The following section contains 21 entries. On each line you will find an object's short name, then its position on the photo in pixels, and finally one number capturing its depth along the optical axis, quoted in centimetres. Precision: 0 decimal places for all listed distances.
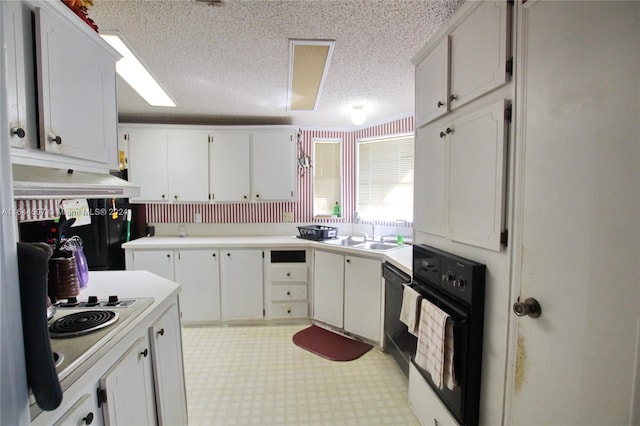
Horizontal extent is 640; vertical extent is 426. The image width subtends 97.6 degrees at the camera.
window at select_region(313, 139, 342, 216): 377
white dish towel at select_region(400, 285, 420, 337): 162
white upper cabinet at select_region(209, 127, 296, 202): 330
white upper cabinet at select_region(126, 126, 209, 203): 322
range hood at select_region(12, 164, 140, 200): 87
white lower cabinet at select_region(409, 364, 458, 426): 144
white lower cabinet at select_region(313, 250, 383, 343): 258
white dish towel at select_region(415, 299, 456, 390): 130
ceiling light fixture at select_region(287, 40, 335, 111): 176
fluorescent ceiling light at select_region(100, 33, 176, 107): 175
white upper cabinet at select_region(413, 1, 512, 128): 105
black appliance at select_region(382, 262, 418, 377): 203
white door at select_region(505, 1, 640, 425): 68
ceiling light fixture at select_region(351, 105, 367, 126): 285
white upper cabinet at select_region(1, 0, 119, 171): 95
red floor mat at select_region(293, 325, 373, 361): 253
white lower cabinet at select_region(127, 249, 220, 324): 301
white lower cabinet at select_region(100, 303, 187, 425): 103
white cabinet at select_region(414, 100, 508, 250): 108
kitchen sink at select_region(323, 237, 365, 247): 294
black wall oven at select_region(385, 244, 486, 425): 120
